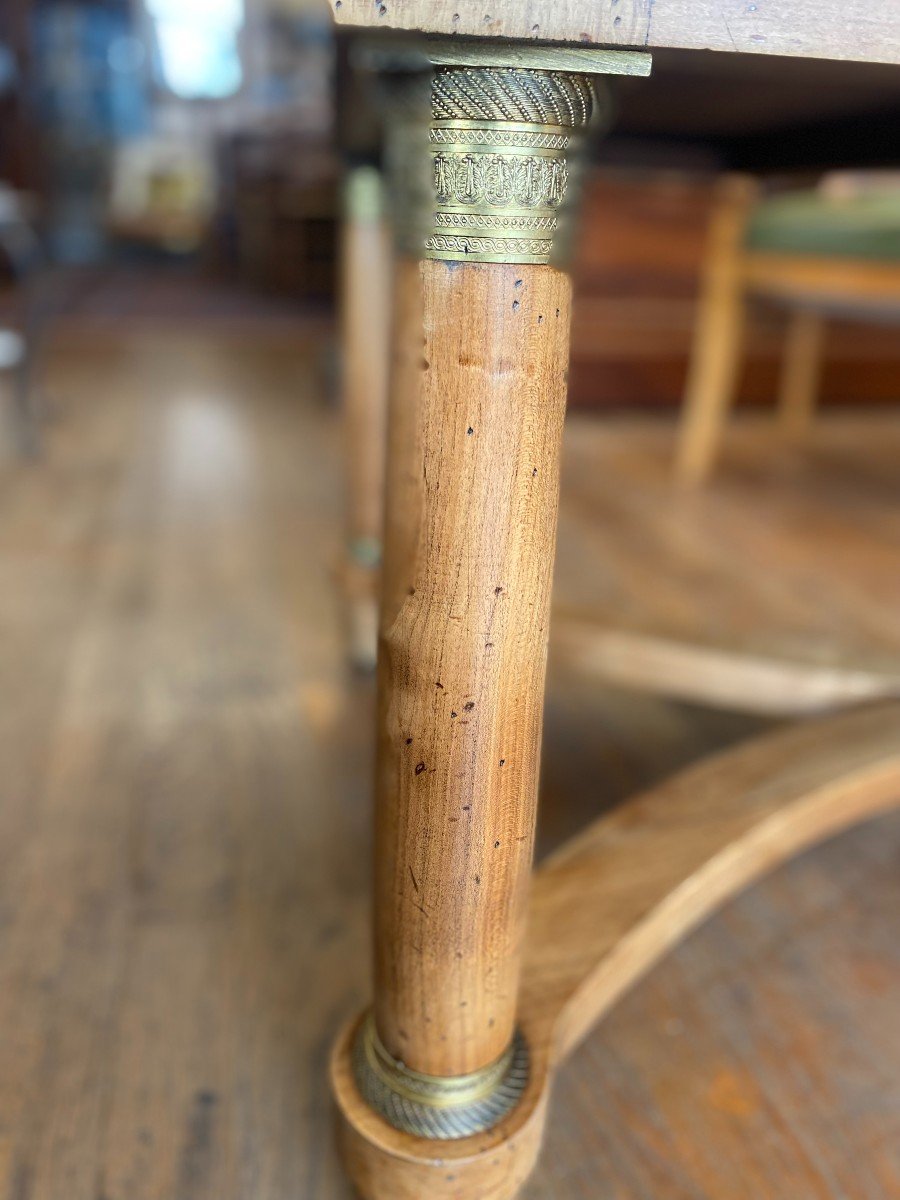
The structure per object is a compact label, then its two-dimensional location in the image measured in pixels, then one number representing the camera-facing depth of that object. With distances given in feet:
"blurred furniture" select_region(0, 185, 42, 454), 7.24
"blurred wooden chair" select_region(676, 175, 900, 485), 5.68
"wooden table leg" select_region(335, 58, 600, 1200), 1.26
